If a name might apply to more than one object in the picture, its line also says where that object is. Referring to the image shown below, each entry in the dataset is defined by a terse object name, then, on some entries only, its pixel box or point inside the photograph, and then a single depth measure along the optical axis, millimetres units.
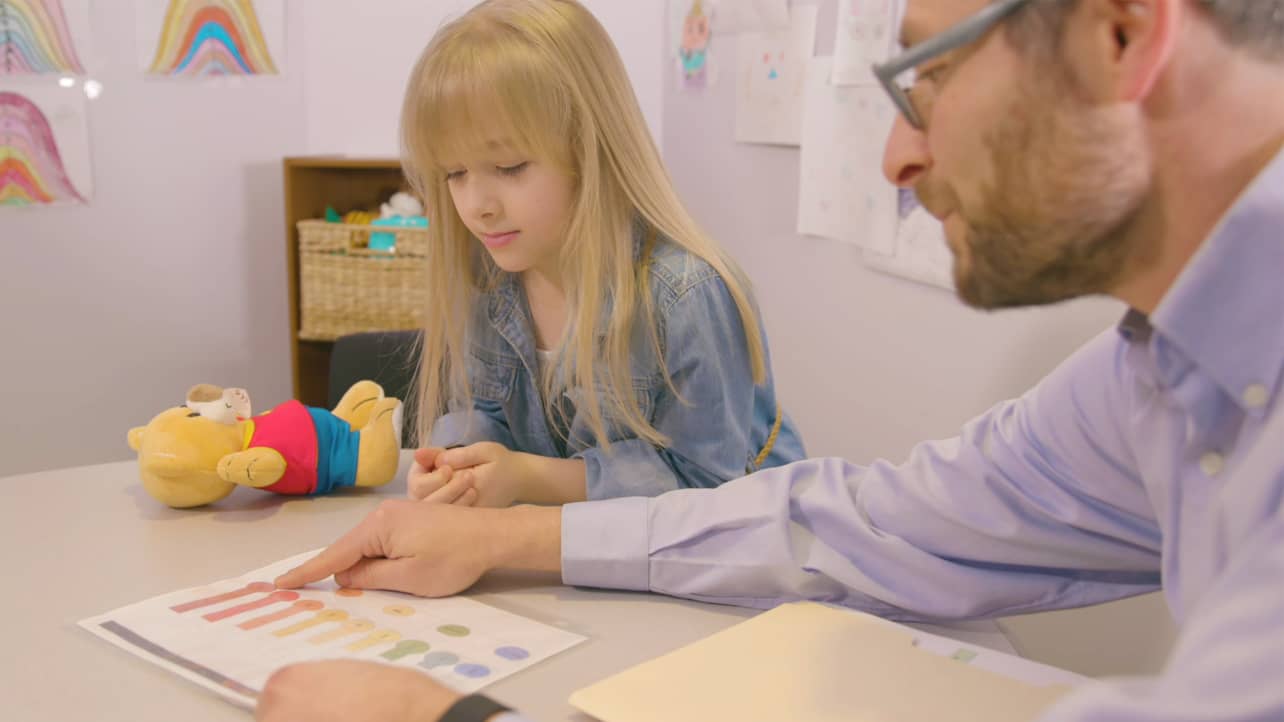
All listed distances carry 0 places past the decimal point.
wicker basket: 2580
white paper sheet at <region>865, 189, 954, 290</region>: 1572
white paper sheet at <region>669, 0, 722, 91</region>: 2600
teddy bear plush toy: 1045
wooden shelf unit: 2777
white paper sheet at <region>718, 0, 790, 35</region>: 2164
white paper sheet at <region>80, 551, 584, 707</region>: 728
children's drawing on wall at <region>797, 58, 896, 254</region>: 1747
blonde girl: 1154
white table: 701
